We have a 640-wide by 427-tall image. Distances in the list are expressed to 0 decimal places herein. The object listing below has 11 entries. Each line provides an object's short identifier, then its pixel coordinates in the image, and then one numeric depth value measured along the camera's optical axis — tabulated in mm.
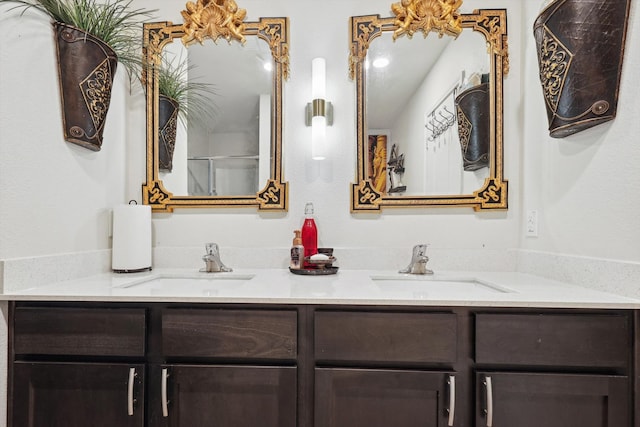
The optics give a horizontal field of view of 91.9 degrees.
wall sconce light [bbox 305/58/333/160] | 1506
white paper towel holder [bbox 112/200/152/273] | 1403
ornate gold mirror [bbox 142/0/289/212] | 1568
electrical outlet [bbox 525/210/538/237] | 1404
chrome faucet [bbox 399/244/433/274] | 1400
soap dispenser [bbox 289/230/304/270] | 1420
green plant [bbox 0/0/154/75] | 1171
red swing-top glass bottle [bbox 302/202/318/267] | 1464
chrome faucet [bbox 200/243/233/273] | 1450
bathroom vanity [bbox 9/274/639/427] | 903
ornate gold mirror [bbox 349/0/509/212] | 1504
